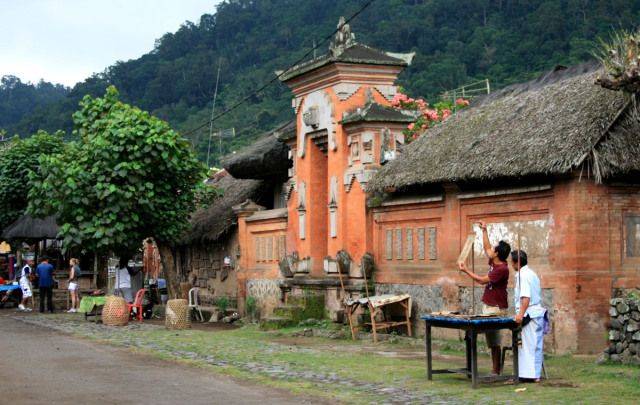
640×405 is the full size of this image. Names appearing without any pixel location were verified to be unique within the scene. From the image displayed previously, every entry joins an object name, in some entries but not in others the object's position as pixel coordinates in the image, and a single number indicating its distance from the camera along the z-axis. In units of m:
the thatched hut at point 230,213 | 26.84
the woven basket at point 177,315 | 23.81
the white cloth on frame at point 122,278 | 28.97
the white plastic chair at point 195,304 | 27.98
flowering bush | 25.26
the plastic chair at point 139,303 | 26.95
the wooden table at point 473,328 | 12.64
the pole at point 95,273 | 34.69
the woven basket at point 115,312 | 25.03
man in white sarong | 13.09
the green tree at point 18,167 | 37.50
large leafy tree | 26.23
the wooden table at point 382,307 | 19.34
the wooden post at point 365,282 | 21.08
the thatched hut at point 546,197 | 15.69
